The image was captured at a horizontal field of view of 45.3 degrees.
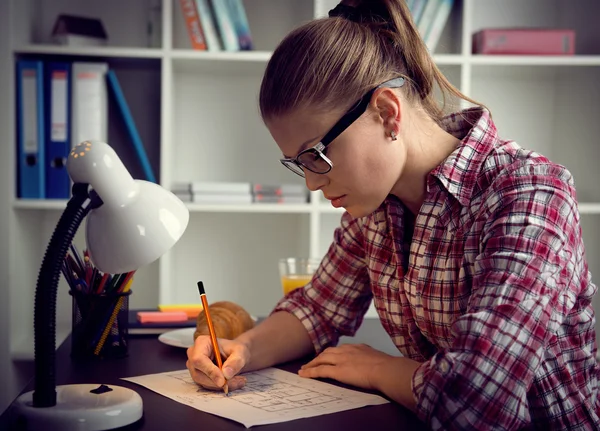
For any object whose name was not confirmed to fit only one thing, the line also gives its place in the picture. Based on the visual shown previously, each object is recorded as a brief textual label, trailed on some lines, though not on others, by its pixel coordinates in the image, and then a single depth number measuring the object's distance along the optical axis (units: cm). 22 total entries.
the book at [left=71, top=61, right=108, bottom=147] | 229
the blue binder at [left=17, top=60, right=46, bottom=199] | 227
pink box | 237
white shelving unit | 245
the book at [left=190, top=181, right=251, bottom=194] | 238
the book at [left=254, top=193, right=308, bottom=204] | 240
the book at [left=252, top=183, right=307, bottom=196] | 240
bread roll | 123
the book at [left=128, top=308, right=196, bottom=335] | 136
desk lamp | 78
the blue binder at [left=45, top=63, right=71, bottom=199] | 228
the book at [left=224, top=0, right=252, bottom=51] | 234
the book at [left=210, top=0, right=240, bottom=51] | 231
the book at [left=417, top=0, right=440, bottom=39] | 236
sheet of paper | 89
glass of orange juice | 163
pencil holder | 115
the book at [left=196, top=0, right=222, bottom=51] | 232
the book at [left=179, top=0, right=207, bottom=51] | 232
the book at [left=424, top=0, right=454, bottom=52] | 235
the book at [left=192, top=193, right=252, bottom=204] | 238
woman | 84
